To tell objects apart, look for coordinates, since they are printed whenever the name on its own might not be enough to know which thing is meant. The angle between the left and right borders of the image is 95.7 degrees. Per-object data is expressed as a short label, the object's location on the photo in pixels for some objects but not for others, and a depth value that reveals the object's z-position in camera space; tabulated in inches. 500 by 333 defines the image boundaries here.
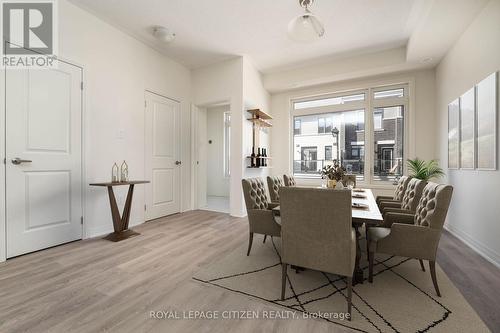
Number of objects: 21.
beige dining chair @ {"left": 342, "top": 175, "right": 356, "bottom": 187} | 143.3
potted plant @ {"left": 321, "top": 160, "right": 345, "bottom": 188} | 105.7
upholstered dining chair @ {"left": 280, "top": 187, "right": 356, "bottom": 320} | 58.1
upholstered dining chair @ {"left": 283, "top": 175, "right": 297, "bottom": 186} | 139.1
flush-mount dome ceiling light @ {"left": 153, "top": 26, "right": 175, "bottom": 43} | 134.8
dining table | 65.6
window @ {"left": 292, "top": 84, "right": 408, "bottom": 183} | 184.1
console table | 118.6
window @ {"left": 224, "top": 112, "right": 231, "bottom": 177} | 280.2
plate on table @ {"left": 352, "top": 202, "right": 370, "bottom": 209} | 79.4
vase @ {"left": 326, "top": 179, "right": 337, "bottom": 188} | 106.7
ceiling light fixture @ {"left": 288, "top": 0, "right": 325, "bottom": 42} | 81.4
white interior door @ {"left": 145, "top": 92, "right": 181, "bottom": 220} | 157.8
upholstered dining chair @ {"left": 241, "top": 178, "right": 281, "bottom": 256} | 94.2
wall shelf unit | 180.7
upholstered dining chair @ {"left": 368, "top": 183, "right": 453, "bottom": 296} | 67.8
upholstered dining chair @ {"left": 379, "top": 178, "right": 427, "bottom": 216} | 96.6
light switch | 136.8
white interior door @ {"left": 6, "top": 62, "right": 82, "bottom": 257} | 96.0
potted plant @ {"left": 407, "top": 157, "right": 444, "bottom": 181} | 144.6
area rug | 58.6
